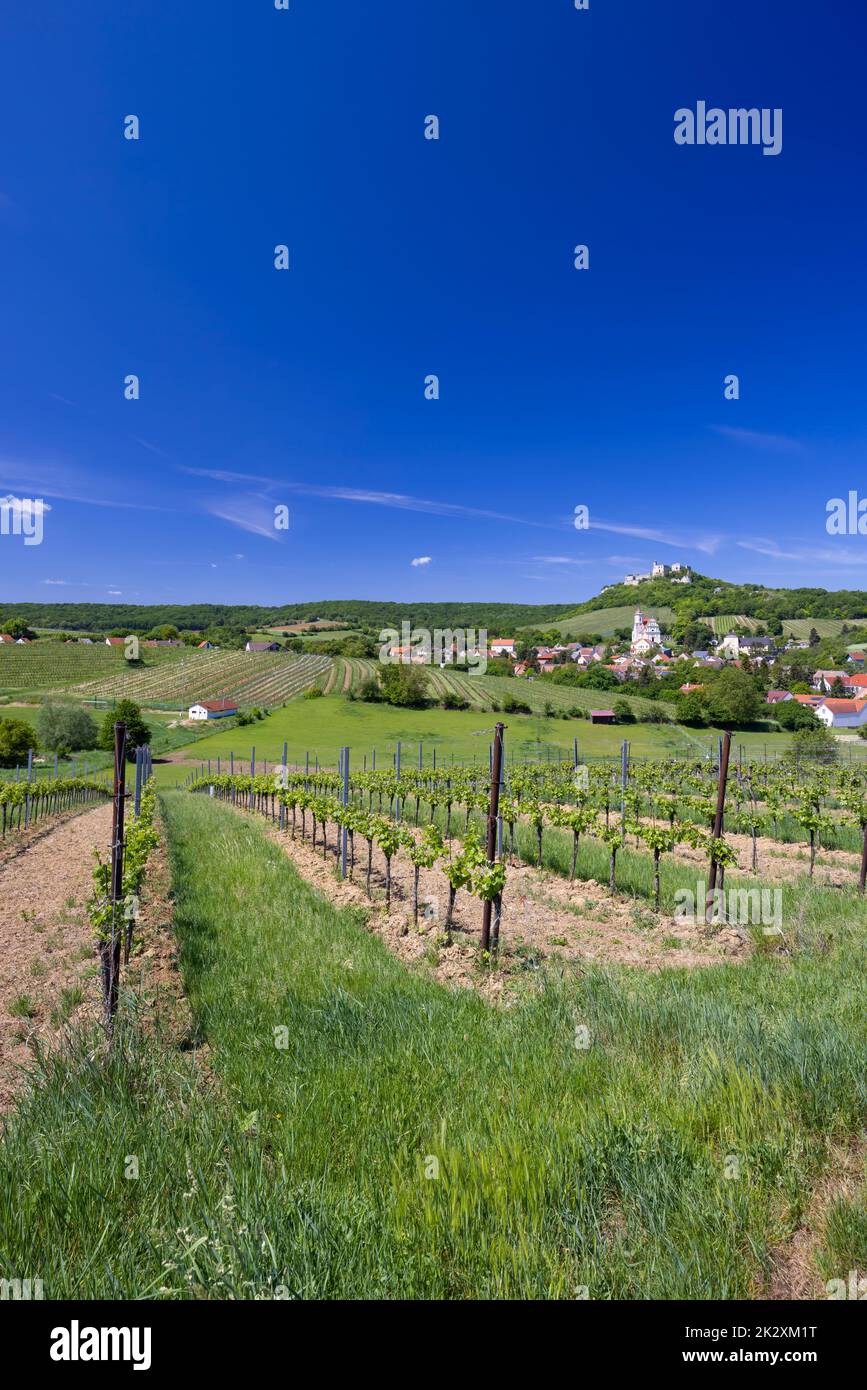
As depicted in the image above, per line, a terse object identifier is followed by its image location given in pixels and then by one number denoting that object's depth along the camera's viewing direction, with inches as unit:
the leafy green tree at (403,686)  2778.1
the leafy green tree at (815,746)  1598.2
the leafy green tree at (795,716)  2751.0
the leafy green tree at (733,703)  2775.6
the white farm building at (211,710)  2674.7
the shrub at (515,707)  2704.2
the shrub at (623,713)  2706.7
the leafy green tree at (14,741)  1820.9
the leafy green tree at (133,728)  2052.2
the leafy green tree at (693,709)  2780.5
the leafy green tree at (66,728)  2236.7
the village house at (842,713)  3038.9
